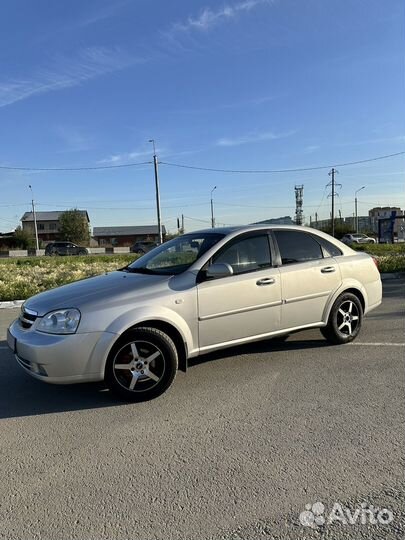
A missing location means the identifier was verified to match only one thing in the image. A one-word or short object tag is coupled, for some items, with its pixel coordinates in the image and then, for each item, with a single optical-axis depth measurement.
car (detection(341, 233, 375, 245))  53.62
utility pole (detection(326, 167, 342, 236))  63.82
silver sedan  3.95
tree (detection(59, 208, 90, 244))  79.38
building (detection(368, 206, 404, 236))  148.23
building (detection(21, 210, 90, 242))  96.38
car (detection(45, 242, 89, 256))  52.89
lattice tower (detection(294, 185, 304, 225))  106.87
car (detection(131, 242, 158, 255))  51.59
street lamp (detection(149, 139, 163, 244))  36.37
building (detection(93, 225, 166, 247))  101.38
